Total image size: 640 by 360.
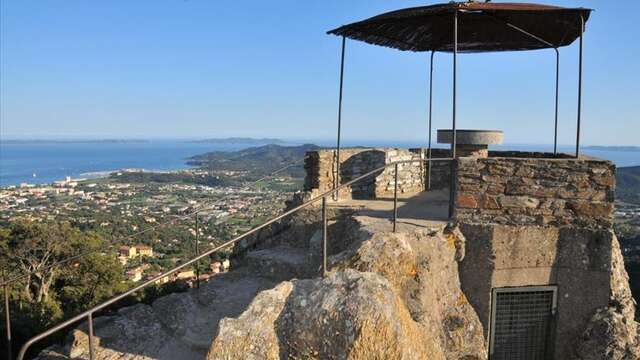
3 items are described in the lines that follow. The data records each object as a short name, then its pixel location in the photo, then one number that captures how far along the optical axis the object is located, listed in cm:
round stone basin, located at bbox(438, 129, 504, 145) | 916
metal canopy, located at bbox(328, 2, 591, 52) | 627
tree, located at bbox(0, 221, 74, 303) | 1489
